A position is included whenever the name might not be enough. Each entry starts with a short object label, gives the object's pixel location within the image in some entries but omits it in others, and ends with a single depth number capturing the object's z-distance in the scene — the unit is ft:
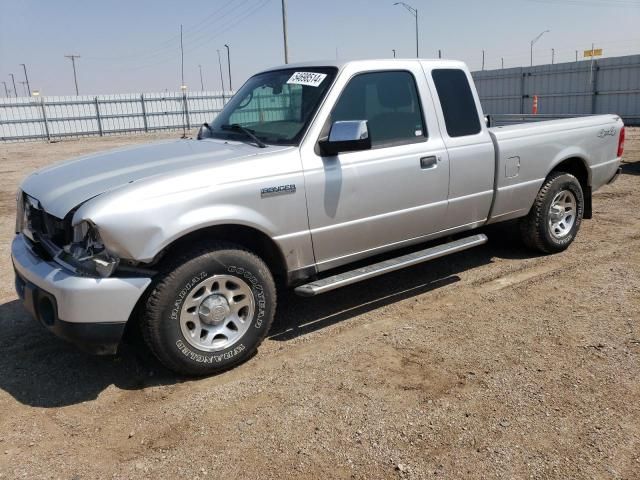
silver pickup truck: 10.96
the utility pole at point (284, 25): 88.43
